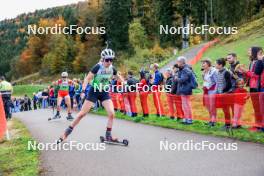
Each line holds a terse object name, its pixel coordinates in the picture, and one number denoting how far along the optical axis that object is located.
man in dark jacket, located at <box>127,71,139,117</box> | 17.90
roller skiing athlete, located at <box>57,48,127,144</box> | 10.07
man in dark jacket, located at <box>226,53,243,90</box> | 11.90
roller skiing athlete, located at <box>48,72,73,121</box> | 17.78
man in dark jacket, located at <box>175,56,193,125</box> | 13.70
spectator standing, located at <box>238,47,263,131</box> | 10.76
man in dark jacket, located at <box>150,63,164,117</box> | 16.22
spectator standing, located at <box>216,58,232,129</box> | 11.83
